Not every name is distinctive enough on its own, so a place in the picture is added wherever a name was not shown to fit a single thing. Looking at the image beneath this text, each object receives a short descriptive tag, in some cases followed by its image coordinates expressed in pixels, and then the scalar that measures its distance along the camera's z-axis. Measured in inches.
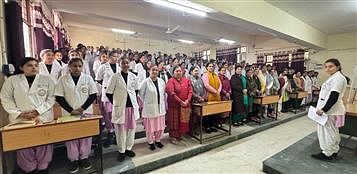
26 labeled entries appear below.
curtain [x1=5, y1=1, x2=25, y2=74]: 95.4
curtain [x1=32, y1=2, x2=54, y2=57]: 145.9
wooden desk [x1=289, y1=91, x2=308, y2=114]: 253.8
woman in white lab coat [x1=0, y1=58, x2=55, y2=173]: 82.9
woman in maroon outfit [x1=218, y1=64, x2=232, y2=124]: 166.1
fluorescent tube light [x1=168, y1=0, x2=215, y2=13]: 118.8
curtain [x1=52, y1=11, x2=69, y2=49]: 209.8
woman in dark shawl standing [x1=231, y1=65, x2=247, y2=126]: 175.9
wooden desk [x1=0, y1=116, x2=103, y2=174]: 74.2
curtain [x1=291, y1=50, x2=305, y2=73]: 329.7
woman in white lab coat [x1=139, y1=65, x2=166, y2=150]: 123.6
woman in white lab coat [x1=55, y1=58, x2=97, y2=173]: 95.0
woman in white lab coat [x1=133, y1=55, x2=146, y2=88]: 164.6
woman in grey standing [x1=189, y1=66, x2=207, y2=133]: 148.2
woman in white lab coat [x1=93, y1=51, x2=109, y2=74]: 147.5
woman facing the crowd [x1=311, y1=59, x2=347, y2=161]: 105.5
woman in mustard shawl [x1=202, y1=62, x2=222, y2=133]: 155.6
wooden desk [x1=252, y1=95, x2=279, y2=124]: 186.5
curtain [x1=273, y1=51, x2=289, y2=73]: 343.6
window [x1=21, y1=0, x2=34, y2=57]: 132.1
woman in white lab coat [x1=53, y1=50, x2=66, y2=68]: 131.1
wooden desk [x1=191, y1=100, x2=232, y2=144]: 137.6
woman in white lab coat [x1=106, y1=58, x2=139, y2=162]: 108.6
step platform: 101.9
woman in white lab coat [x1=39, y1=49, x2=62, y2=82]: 115.0
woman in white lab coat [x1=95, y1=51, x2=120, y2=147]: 134.7
